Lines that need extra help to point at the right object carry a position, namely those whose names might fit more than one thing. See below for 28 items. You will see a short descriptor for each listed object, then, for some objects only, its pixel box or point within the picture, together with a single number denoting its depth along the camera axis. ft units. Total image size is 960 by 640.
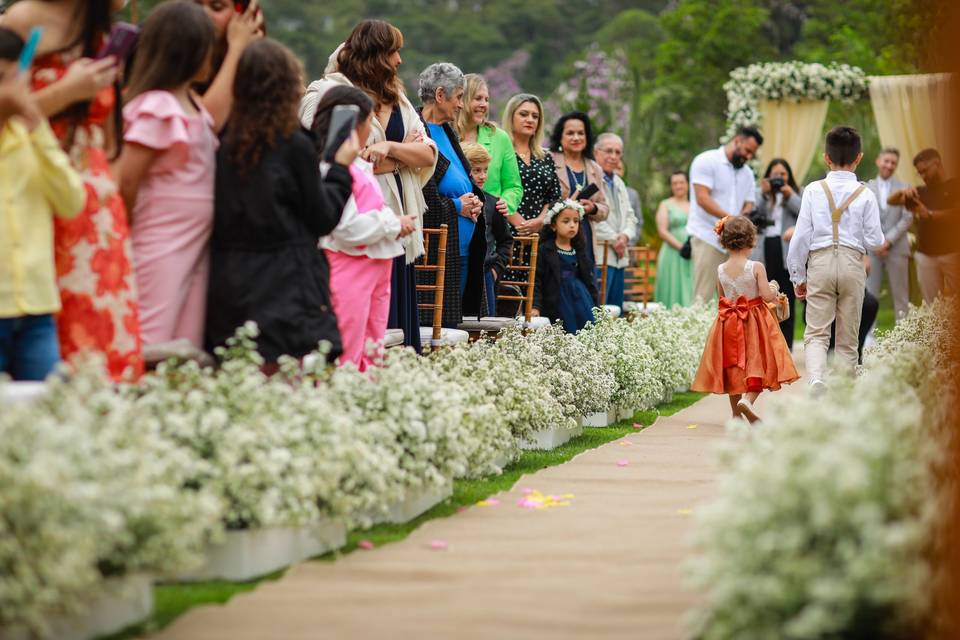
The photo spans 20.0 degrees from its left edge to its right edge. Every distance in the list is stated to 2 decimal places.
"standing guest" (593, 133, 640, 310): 78.93
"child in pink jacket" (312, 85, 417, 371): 37.81
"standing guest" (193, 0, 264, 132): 34.29
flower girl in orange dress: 56.10
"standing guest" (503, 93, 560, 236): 64.51
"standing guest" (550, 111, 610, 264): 69.29
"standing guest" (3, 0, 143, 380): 28.74
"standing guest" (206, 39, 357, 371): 31.99
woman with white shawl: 43.36
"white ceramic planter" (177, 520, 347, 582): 27.70
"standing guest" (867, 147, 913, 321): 90.70
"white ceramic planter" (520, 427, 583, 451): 49.55
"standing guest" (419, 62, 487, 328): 51.37
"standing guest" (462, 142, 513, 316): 57.47
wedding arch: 119.02
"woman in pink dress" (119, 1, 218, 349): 31.52
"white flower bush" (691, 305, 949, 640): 19.81
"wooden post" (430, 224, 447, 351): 47.83
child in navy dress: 64.46
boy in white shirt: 56.99
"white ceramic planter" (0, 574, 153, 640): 22.74
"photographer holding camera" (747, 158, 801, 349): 84.24
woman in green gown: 101.94
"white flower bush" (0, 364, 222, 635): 21.03
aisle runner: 24.38
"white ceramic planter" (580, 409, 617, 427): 58.22
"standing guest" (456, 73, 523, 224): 60.17
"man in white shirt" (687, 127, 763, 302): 83.27
